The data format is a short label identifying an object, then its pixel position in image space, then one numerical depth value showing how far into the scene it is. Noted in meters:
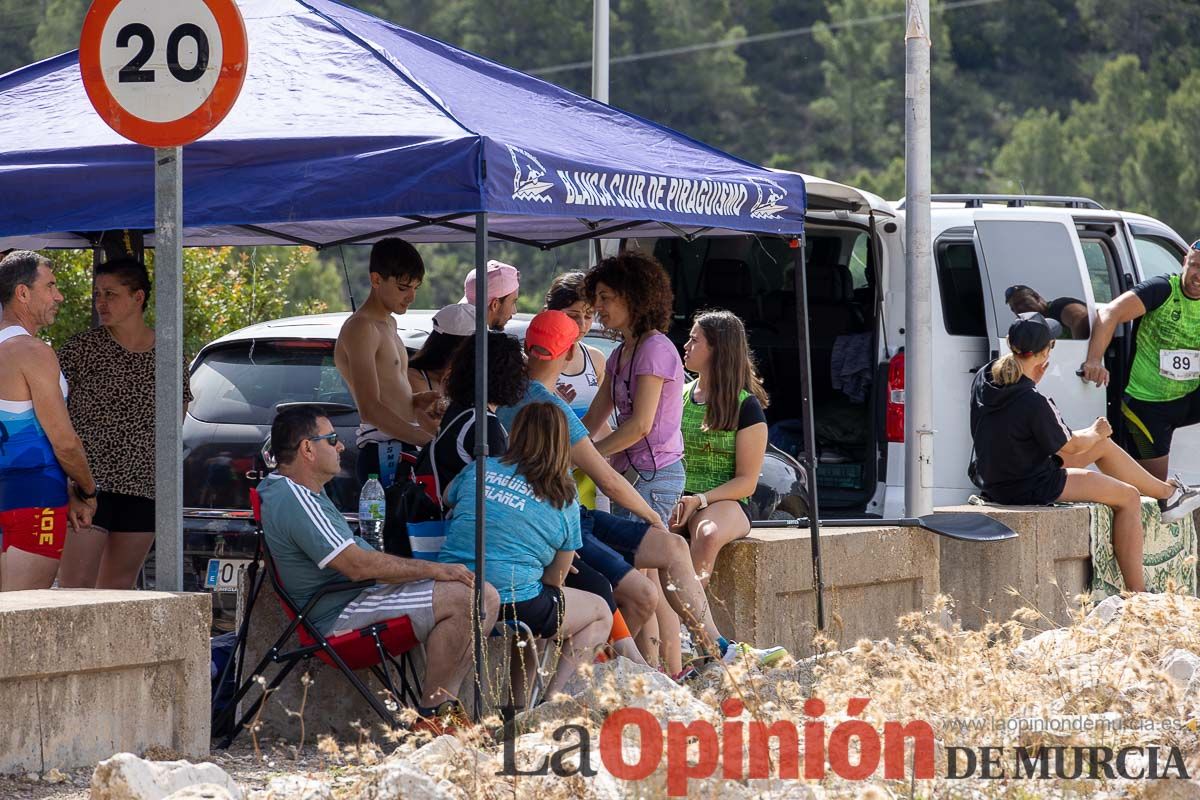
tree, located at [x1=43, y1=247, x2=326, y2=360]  30.31
